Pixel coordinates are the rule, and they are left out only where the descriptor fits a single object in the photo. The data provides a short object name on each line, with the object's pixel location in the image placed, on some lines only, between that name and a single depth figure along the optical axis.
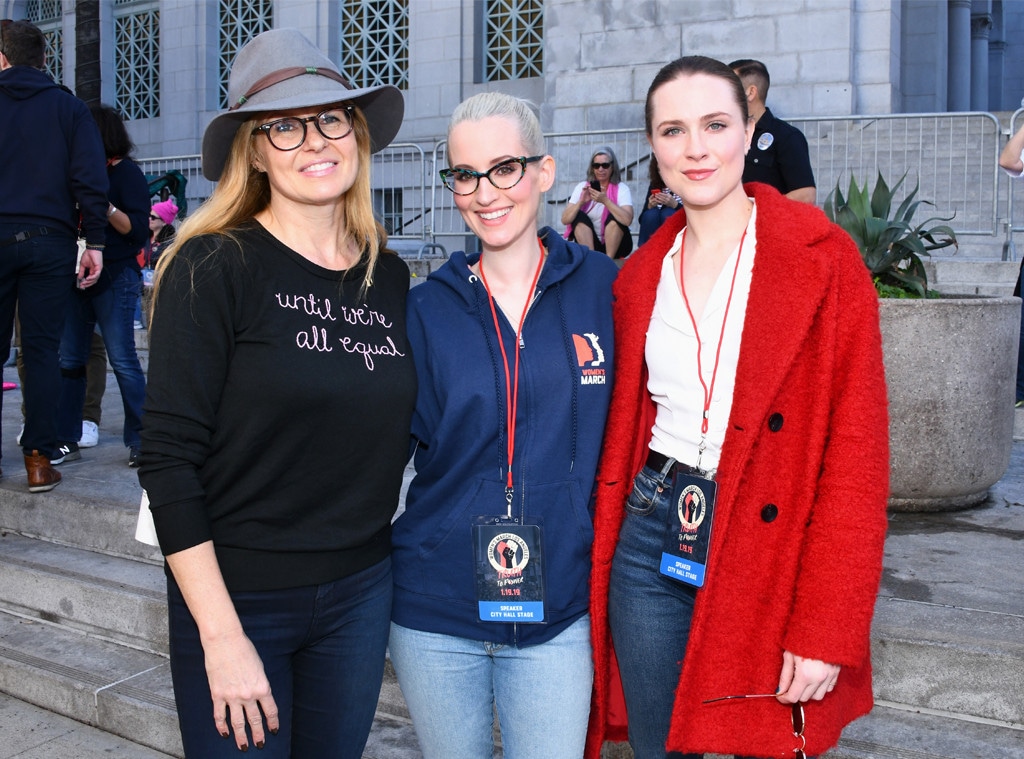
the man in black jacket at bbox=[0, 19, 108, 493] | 4.93
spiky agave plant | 4.67
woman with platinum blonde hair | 2.25
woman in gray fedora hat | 2.01
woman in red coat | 2.02
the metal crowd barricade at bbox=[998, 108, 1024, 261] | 8.62
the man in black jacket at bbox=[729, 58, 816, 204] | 5.12
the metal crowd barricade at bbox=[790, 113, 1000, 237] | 9.34
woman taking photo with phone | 9.12
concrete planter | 4.43
